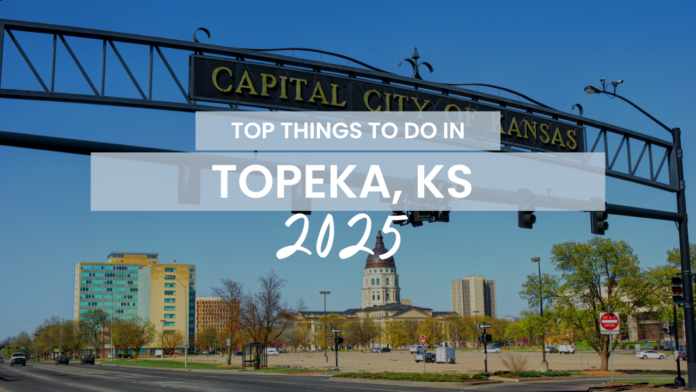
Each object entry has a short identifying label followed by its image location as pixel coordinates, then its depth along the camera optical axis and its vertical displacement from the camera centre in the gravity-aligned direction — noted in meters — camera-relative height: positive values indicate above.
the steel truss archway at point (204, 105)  11.44 +4.85
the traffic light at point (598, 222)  17.73 +1.80
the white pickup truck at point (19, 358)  86.75 -9.36
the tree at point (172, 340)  161.62 -13.49
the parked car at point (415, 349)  103.11 -10.83
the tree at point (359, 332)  170.27 -12.54
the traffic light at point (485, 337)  37.05 -3.13
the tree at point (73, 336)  146.88 -10.61
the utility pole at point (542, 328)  41.51 -2.92
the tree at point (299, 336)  156.96 -12.51
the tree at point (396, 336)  168.62 -13.55
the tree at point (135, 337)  122.12 -9.21
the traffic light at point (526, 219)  16.42 +1.76
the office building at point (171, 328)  198.44 -12.18
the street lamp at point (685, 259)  20.25 +0.80
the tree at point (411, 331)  174.50 -12.75
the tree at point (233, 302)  64.88 -1.39
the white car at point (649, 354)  77.00 -9.05
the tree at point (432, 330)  164.75 -12.17
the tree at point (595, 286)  40.59 -0.16
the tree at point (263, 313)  62.69 -2.48
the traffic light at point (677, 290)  20.58 -0.25
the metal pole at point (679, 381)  22.97 -3.73
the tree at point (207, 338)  162.60 -12.75
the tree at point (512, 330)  152.56 -11.34
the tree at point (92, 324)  129.38 -7.25
